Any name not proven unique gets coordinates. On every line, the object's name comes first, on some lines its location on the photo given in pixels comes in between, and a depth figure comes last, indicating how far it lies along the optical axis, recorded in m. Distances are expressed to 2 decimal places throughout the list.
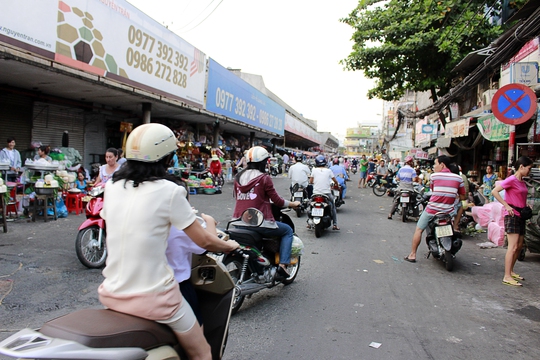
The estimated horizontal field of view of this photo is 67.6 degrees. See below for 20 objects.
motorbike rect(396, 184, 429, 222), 10.76
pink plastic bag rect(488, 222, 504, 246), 7.57
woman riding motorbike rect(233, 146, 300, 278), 4.45
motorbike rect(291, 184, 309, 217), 9.88
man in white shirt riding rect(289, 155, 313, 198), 10.38
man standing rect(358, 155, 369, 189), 22.34
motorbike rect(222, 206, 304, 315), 4.04
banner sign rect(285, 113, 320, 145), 34.38
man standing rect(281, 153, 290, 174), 31.14
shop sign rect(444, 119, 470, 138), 12.92
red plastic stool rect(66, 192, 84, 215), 9.68
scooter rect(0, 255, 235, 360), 1.58
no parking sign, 6.90
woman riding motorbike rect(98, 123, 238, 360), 1.93
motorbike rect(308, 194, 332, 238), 8.16
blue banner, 17.30
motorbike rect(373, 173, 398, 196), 17.57
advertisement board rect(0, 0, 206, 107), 8.03
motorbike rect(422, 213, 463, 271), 6.01
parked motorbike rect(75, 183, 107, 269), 5.34
